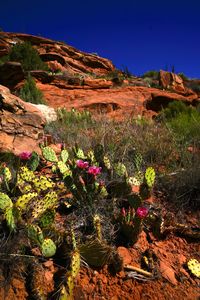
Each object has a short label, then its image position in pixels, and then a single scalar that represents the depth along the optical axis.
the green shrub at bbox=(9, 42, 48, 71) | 12.82
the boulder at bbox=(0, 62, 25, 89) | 9.79
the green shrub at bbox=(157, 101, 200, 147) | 3.52
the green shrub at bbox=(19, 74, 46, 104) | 7.37
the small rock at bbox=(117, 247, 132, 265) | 1.79
